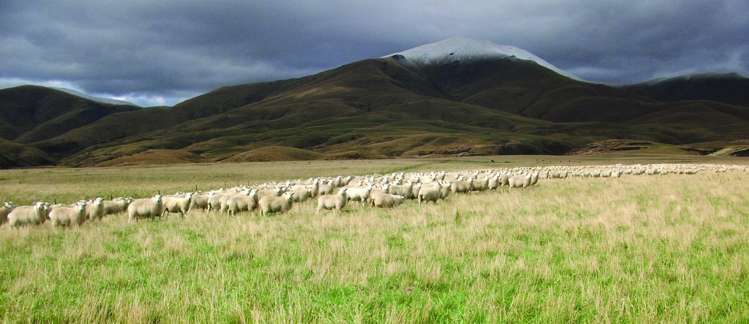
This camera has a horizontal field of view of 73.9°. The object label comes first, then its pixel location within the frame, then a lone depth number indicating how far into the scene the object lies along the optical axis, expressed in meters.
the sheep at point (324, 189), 22.02
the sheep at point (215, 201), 17.19
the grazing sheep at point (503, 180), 25.61
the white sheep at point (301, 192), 20.08
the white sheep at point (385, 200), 17.09
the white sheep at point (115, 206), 16.97
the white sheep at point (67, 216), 14.09
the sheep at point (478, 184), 23.48
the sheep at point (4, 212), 14.91
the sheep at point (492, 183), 23.94
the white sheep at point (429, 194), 18.44
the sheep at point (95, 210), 15.56
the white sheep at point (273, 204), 16.15
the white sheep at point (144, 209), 15.60
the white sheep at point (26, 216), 14.30
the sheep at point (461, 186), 22.26
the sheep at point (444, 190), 19.12
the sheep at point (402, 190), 19.89
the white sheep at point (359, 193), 18.33
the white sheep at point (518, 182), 25.16
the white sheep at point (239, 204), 16.64
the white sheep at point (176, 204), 16.86
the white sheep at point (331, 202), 16.31
